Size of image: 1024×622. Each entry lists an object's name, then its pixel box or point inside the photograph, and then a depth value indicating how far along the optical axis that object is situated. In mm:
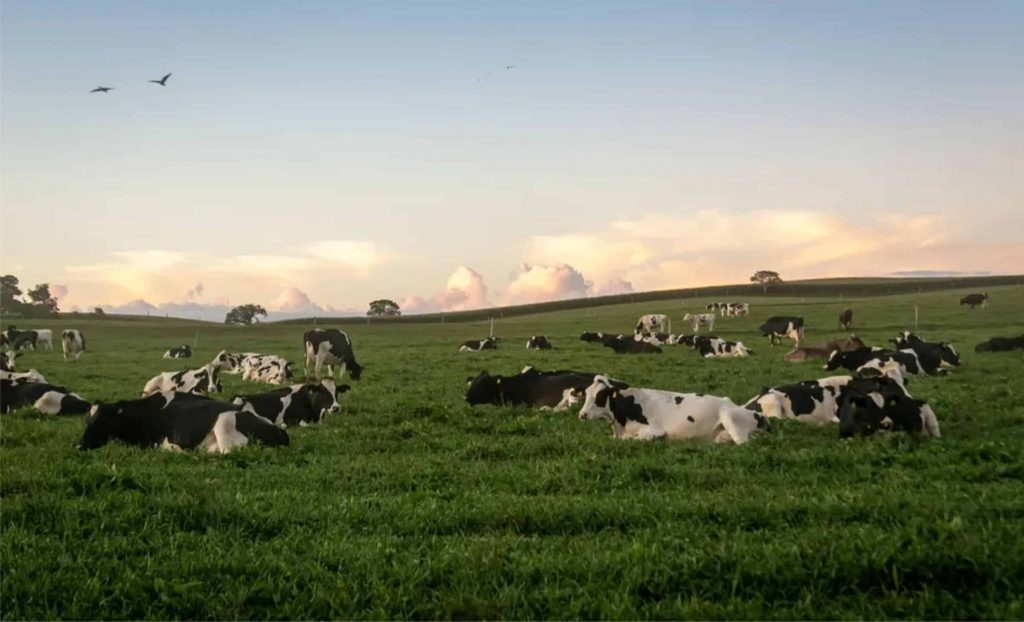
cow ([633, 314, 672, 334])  61469
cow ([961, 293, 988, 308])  65312
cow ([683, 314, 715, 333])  59303
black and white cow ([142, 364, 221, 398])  22688
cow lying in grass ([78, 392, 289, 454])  12727
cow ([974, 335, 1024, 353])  34084
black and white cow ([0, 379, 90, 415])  17688
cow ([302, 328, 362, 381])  29453
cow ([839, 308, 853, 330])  52594
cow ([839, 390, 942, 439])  12688
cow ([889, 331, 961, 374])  25859
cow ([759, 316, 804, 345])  46250
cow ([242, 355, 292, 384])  27927
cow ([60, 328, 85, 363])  41688
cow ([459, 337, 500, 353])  43688
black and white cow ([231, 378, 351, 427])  15750
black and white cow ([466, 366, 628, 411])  18594
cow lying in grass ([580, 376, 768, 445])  13750
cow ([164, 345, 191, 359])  43219
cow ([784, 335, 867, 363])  32406
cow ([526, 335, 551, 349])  43812
